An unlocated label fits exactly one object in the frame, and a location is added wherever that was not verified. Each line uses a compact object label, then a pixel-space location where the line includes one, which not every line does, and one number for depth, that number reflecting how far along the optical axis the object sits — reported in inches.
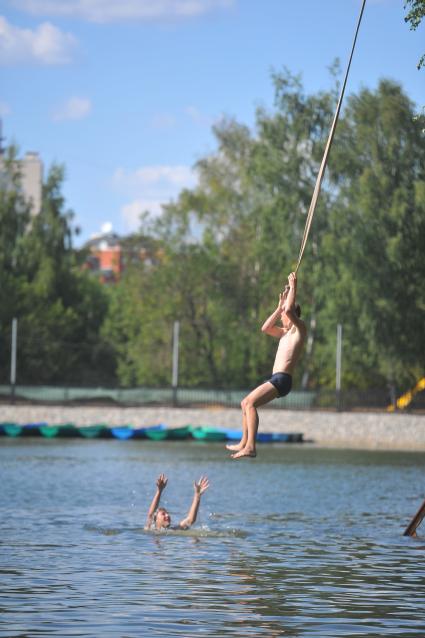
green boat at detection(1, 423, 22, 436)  2743.6
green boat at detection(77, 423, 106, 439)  2768.2
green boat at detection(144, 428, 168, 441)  2711.6
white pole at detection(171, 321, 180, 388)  2871.6
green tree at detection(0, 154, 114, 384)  3452.3
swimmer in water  1120.8
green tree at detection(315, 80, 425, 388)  2773.1
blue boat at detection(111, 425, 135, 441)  2751.0
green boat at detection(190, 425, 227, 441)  2667.3
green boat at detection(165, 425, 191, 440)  2716.5
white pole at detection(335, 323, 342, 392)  2738.4
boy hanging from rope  709.9
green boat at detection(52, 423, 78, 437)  2785.4
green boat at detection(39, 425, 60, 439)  2760.8
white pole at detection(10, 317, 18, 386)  2915.8
